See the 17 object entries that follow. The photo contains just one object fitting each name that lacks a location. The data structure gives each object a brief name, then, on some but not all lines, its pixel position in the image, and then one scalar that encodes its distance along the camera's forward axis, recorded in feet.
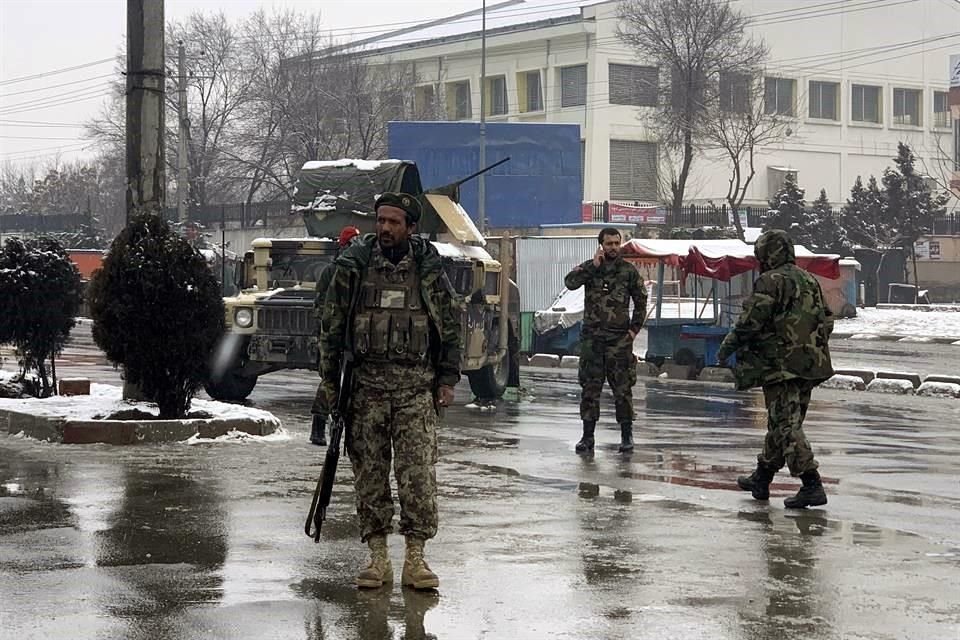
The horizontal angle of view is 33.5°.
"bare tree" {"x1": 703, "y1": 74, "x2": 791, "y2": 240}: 187.62
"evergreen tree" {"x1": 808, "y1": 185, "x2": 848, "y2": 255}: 166.81
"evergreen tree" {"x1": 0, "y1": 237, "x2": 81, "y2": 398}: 47.26
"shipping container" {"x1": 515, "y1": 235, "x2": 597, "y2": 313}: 114.42
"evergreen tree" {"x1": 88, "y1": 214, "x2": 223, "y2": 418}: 41.91
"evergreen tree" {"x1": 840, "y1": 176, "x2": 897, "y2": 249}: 170.30
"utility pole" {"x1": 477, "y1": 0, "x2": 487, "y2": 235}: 126.31
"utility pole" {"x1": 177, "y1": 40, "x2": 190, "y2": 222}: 159.39
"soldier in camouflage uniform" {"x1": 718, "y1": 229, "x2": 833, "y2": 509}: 31.78
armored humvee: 54.60
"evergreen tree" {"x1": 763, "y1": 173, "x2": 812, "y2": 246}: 168.55
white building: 207.72
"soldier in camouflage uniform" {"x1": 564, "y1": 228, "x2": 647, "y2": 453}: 40.98
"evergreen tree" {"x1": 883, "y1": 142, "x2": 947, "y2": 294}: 168.45
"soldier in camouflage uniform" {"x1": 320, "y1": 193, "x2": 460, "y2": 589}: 22.67
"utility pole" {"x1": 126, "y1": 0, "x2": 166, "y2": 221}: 44.80
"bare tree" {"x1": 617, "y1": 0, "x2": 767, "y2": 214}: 188.34
